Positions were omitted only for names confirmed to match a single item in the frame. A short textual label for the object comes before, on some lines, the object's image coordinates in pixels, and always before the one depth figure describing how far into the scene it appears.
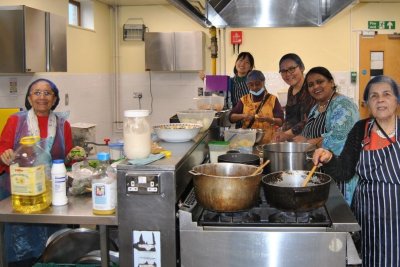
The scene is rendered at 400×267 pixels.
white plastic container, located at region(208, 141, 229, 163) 2.30
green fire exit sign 6.10
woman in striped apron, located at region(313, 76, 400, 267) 2.09
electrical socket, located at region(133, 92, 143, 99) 6.54
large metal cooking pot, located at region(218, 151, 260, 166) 2.01
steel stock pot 1.99
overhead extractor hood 2.62
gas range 1.47
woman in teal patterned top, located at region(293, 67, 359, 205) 2.52
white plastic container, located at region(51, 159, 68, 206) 1.75
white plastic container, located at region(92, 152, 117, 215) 1.62
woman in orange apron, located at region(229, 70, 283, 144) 3.85
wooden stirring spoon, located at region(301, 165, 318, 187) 1.66
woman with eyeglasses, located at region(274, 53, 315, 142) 3.39
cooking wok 1.49
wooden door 6.16
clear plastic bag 1.95
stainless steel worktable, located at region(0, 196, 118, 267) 1.62
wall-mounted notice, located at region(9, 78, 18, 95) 4.49
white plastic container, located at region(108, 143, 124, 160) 2.32
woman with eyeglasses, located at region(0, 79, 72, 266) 2.64
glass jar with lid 1.60
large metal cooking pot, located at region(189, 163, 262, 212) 1.51
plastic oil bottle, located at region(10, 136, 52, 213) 1.66
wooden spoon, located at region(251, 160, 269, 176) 1.61
